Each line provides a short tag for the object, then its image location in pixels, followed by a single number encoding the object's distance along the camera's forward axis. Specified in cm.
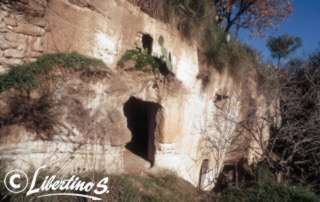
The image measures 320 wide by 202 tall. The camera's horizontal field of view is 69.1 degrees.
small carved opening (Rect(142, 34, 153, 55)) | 539
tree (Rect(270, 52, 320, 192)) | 584
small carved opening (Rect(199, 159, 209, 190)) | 668
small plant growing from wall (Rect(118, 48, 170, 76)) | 496
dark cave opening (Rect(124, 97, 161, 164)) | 560
